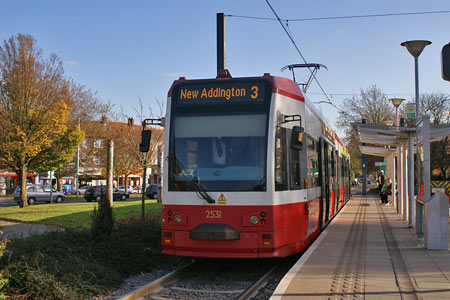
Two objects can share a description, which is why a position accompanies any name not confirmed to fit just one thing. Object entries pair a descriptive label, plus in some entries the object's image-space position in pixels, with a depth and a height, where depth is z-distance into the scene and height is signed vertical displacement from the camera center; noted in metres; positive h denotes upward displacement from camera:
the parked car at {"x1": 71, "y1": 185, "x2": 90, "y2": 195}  61.72 -1.84
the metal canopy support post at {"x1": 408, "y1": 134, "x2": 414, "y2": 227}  14.48 -0.15
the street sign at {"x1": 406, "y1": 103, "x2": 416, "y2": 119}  19.56 +2.79
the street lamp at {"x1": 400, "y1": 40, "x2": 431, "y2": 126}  13.93 +3.65
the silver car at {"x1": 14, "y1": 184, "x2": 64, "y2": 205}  38.19 -1.38
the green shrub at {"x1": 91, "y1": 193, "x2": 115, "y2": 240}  10.51 -0.96
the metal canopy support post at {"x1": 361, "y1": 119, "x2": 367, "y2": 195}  39.03 +0.92
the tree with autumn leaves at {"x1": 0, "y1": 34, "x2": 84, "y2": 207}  27.05 +3.79
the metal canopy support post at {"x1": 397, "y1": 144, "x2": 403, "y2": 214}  18.61 +0.11
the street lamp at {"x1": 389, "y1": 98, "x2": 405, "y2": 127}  26.73 +4.08
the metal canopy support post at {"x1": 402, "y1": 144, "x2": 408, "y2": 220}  17.62 -0.44
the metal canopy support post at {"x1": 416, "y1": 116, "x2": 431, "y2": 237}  11.00 +0.42
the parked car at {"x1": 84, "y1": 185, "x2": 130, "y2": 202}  41.44 -1.59
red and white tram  8.30 +0.11
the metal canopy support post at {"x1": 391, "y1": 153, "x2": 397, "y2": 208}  25.29 -0.16
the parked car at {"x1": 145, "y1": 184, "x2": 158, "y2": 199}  48.03 -1.40
